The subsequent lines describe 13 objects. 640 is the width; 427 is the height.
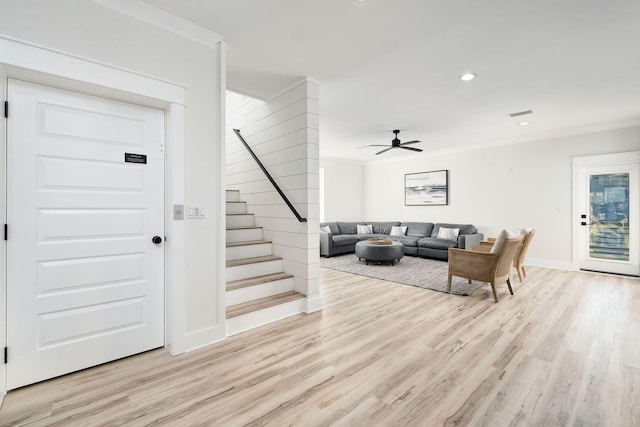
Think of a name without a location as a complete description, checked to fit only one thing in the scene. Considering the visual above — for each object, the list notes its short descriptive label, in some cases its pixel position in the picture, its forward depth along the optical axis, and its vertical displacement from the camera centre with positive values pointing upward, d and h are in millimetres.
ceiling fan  5438 +1340
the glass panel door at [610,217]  4973 -76
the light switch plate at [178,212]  2375 -9
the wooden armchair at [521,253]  4493 -662
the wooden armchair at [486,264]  3734 -706
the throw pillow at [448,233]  6723 -500
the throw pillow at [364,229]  8281 -502
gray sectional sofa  6473 -639
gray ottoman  5809 -826
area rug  4410 -1131
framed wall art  7504 +659
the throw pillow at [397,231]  7831 -523
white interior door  1912 -154
